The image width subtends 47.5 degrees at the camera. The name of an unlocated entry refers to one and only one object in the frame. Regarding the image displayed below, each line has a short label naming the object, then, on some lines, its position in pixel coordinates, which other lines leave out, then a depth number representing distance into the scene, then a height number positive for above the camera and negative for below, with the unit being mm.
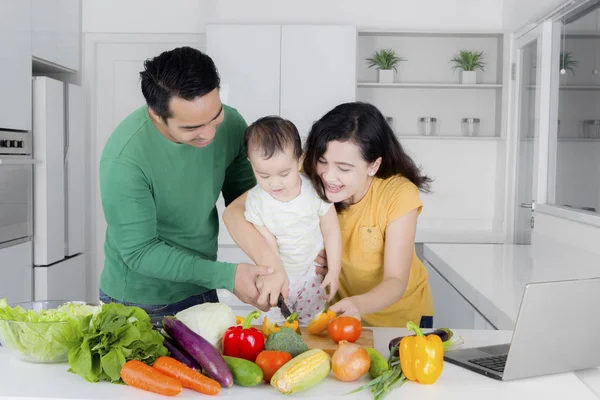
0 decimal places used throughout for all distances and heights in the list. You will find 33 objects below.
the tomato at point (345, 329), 1493 -373
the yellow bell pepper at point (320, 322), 1588 -380
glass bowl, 1366 -372
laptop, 1283 -335
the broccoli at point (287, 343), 1376 -373
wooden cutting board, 1483 -411
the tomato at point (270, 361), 1313 -393
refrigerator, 4242 -228
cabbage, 1435 -348
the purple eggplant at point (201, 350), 1283 -372
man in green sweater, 1728 -89
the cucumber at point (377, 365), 1333 -402
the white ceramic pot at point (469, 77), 4844 +593
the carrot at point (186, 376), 1255 -408
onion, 1316 -394
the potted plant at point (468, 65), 4852 +689
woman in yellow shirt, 1979 -129
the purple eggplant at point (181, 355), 1329 -390
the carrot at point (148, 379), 1244 -409
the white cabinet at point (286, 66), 4586 +622
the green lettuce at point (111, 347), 1294 -366
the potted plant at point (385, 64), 4863 +689
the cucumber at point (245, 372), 1287 -405
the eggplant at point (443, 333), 1527 -390
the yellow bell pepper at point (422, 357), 1303 -377
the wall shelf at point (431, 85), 4797 +530
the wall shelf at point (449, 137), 4840 +165
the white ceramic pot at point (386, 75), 4859 +604
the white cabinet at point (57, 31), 4277 +826
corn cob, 1237 -394
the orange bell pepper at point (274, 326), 1534 -379
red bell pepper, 1382 -376
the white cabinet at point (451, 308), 2734 -662
